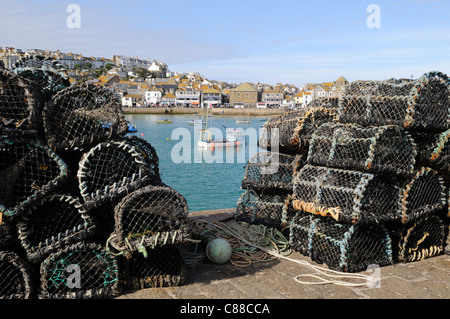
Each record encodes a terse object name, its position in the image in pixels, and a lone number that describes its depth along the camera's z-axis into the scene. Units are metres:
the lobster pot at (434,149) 4.31
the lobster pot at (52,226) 3.28
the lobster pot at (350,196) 3.88
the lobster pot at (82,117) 3.48
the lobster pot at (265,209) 4.91
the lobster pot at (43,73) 3.89
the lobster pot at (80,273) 3.30
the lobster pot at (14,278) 3.17
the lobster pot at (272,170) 5.10
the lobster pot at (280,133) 5.15
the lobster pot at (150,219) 3.43
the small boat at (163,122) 58.75
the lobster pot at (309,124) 4.89
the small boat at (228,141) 31.91
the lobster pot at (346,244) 3.98
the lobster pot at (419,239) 4.34
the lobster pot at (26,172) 3.29
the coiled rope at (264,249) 3.86
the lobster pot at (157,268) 3.62
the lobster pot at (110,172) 3.44
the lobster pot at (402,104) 4.15
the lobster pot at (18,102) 3.31
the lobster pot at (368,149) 3.93
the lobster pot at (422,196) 4.14
